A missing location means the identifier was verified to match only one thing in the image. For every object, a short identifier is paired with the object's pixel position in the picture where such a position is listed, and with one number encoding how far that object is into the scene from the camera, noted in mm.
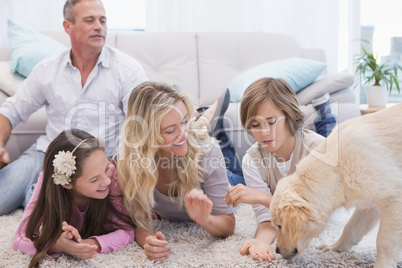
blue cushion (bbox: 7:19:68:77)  3246
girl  1699
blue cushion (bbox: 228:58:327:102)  3188
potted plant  4027
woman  1879
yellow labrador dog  1498
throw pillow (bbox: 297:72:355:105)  3141
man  2656
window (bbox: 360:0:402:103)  4594
